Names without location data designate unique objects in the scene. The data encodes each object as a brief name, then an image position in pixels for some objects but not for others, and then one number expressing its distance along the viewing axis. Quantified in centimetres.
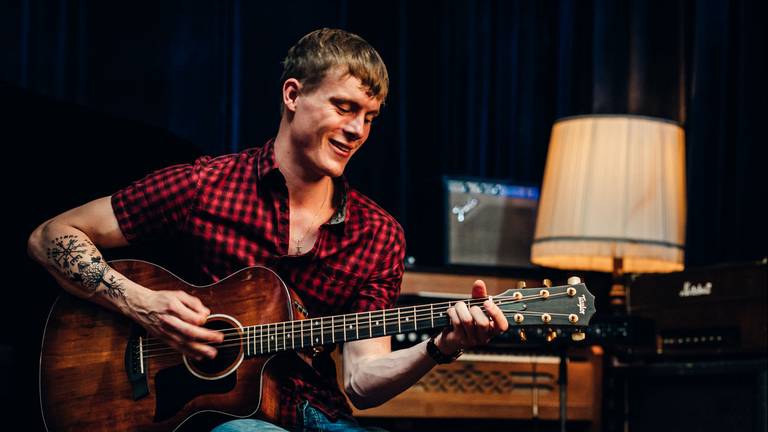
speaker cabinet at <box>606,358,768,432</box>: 324
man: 223
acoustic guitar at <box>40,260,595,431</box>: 201
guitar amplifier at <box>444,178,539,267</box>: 380
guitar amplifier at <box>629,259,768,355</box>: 322
